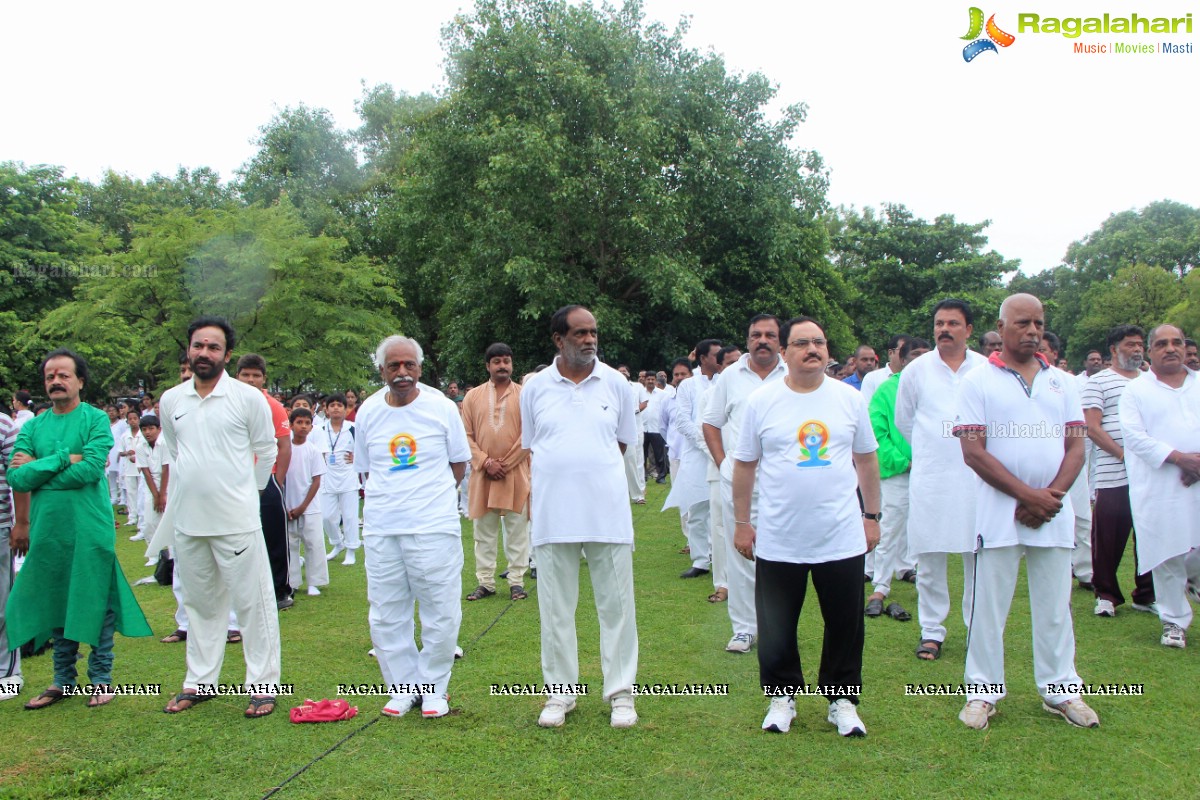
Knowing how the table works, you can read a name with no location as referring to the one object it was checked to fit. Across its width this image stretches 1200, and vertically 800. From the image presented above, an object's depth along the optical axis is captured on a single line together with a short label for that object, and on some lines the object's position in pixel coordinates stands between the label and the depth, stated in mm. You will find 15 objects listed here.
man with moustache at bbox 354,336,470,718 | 5113
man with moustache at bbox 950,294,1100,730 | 4641
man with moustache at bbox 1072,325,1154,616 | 7020
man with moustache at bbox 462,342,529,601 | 8250
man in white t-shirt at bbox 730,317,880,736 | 4438
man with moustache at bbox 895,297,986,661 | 5984
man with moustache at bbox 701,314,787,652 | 6055
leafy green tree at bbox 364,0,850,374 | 24141
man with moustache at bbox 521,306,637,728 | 4859
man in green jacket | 7027
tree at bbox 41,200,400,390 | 22844
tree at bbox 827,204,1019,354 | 39844
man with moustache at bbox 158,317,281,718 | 5281
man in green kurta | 5500
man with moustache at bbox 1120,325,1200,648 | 6051
